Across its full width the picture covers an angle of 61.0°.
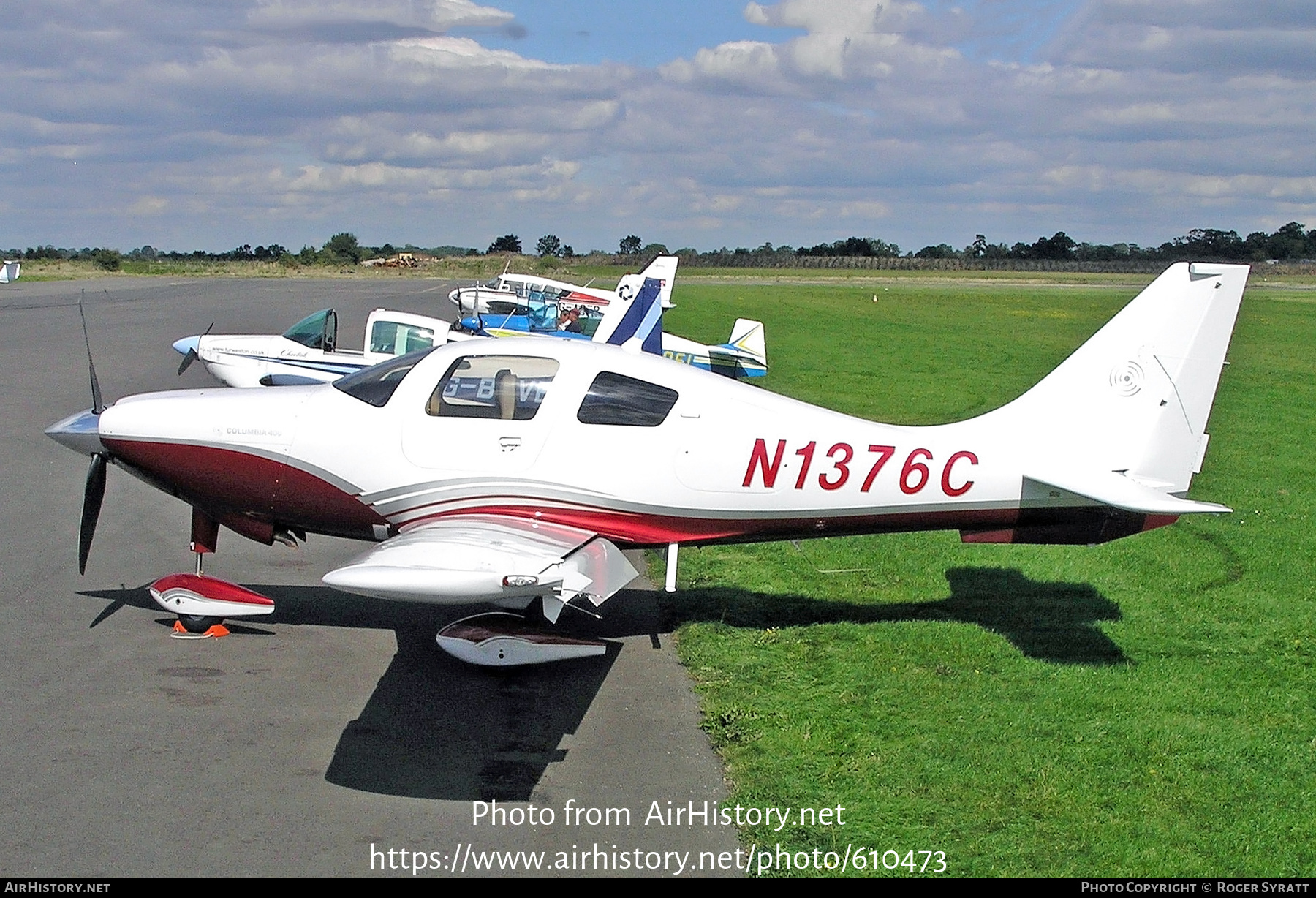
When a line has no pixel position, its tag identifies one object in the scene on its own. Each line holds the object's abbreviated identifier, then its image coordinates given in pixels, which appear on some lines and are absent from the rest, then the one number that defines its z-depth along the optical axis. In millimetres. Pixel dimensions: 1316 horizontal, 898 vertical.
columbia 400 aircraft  7527
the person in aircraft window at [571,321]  28672
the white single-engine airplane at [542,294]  28031
